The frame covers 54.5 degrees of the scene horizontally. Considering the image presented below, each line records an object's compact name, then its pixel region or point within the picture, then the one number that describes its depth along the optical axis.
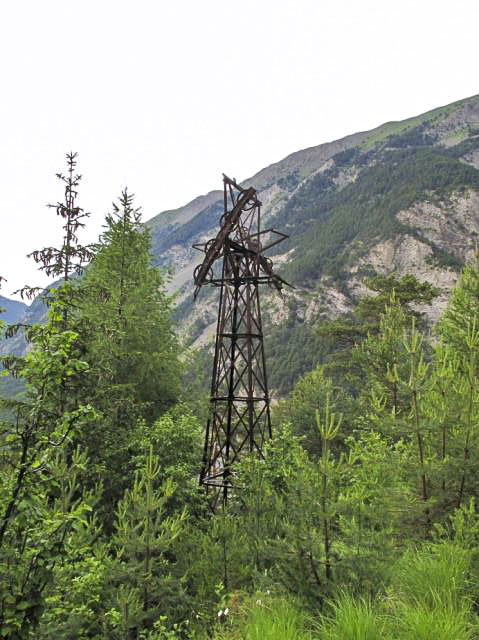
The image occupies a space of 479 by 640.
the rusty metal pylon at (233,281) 12.18
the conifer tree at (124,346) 9.83
